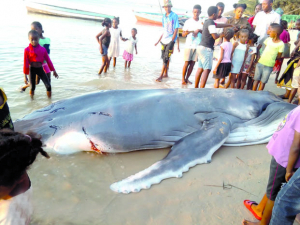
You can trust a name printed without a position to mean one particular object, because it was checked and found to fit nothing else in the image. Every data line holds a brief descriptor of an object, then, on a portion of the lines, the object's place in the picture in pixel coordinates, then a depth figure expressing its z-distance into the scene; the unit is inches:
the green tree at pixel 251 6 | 1617.4
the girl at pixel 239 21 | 261.4
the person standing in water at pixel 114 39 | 350.9
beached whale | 141.3
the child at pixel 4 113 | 102.5
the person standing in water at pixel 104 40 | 325.4
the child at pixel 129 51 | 369.4
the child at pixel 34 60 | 201.6
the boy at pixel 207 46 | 243.0
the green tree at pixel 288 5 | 1246.3
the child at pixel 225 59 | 238.3
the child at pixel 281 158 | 77.2
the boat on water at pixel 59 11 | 1090.7
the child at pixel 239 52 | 243.6
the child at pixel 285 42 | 273.9
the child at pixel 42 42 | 227.9
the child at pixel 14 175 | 56.8
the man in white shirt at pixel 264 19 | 263.4
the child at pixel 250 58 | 255.3
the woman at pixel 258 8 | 367.6
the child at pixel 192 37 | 281.7
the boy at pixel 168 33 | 304.1
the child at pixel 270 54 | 230.7
